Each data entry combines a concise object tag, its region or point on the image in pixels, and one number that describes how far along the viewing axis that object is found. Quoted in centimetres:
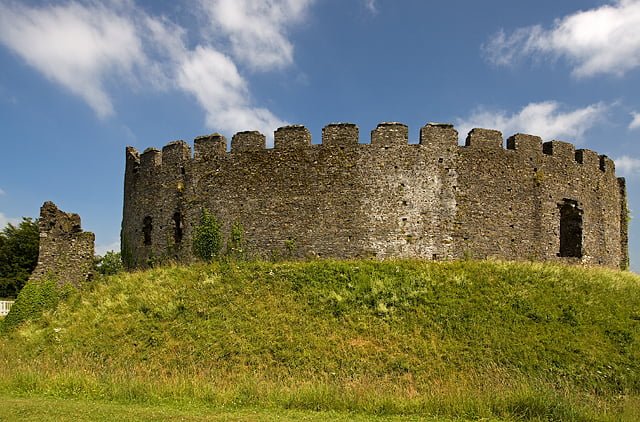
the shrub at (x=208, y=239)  2009
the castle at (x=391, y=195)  1897
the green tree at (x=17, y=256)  4052
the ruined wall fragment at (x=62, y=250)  1994
